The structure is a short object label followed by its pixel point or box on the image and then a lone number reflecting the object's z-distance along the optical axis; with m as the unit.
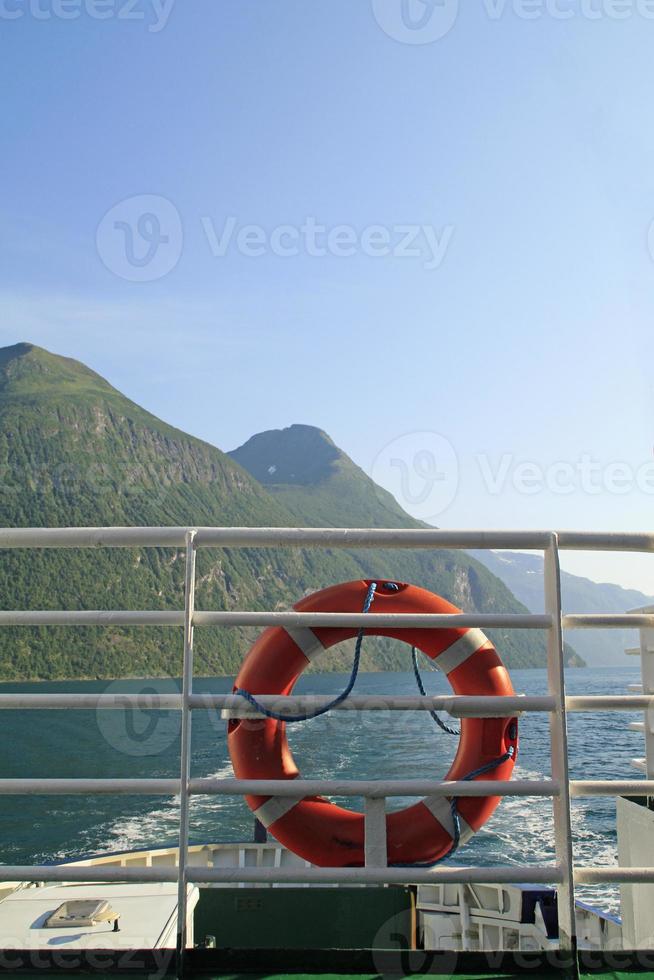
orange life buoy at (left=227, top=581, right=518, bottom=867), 2.05
